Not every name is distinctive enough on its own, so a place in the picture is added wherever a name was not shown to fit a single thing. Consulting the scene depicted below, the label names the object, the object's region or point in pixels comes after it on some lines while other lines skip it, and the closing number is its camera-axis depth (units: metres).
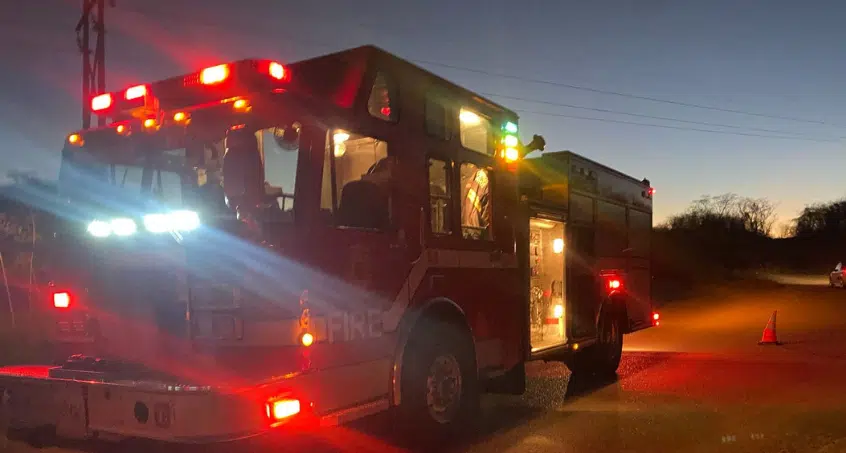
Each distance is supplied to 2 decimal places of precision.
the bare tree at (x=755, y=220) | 86.88
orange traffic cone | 15.24
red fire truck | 4.43
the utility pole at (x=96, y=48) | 17.73
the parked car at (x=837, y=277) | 39.03
